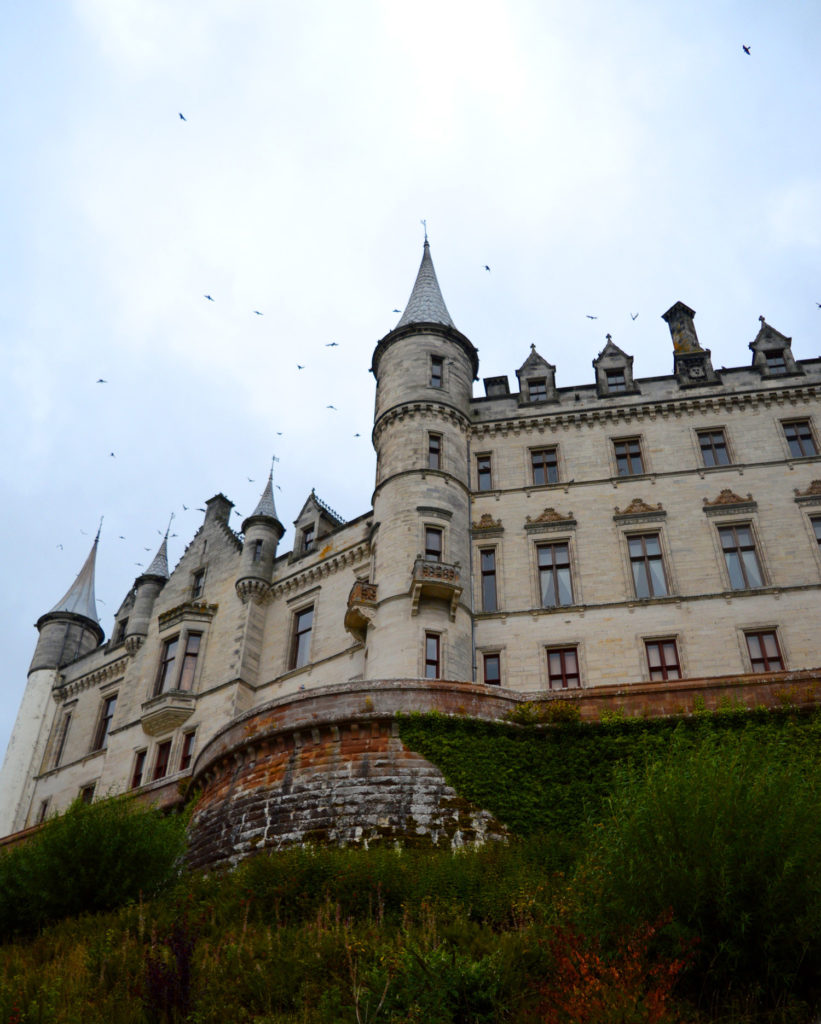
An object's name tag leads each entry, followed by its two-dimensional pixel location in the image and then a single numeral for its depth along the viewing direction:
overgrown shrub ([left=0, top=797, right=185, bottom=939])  17.56
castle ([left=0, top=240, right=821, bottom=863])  22.52
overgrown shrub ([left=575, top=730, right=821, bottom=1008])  11.02
